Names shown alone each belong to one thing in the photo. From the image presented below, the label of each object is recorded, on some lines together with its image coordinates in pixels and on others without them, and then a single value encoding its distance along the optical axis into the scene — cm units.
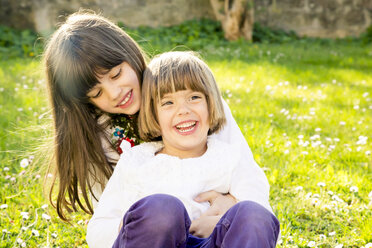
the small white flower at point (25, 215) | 273
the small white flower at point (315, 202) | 293
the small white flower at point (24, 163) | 332
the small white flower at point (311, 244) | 243
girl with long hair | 241
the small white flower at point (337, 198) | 285
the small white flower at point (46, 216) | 274
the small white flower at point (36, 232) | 259
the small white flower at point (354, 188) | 296
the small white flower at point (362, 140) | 367
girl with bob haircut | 212
